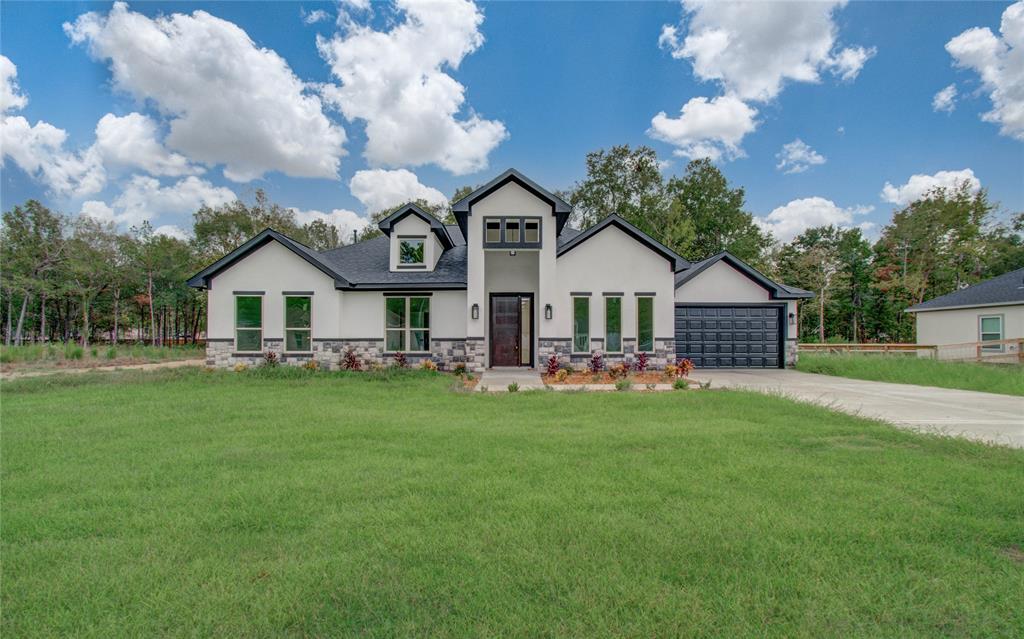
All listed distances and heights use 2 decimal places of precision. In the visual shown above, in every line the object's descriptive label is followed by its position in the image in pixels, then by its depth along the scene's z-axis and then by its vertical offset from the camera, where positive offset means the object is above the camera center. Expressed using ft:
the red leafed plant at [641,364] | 44.70 -3.84
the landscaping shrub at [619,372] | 40.31 -4.22
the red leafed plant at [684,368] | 40.47 -3.89
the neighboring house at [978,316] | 60.59 +1.52
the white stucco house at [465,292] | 44.01 +3.68
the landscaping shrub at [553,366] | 43.13 -3.99
